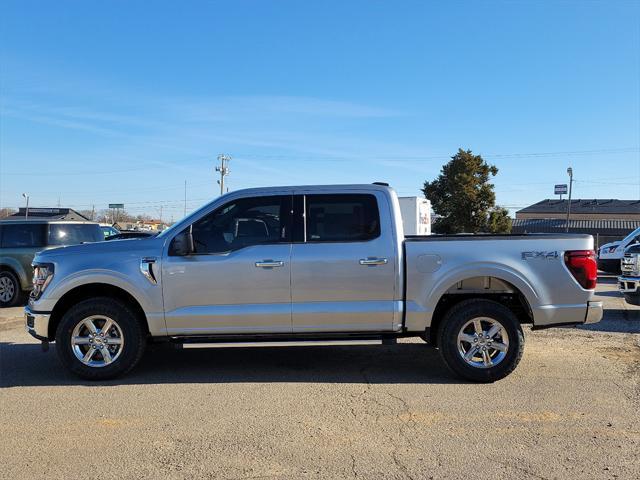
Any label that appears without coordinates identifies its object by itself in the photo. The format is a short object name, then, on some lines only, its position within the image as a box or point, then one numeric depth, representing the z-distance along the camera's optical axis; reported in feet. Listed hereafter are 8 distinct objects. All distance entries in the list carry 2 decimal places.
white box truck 76.02
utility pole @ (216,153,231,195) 204.13
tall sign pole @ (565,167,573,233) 184.81
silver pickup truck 18.35
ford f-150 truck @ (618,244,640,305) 31.32
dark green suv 38.29
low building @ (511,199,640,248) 231.30
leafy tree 153.28
